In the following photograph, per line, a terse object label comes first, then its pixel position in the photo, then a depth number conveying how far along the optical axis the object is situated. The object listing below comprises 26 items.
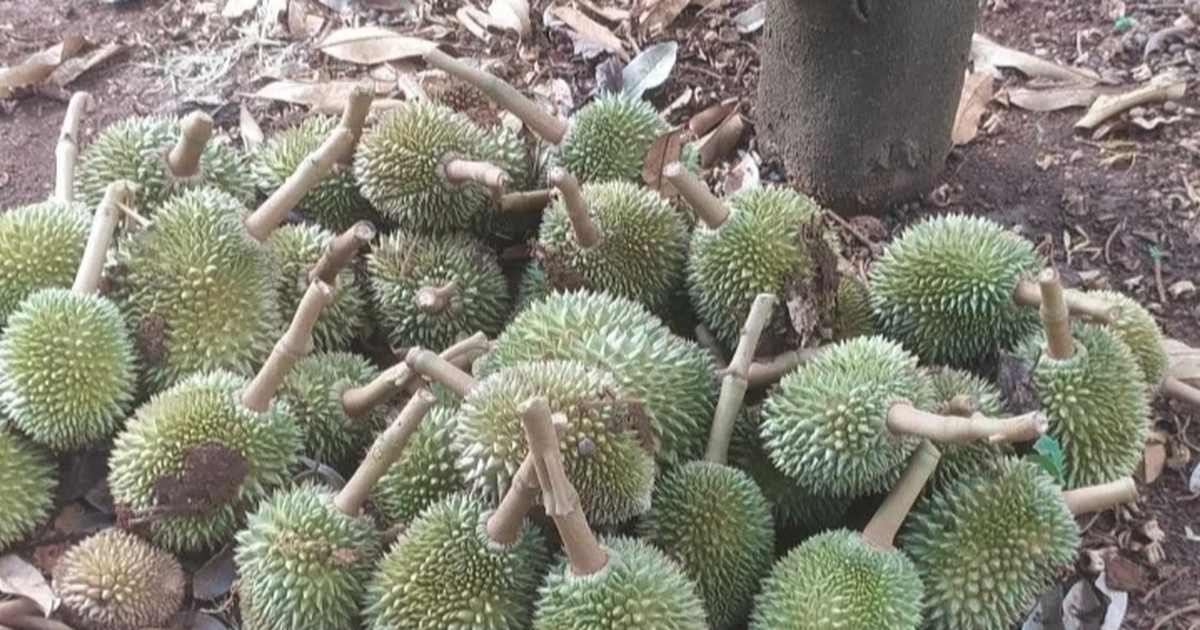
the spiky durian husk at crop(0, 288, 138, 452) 1.69
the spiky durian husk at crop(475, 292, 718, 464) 1.59
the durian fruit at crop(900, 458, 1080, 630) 1.55
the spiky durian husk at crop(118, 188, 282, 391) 1.78
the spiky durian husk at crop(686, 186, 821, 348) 1.79
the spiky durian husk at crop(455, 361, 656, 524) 1.45
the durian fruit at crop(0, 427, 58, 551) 1.72
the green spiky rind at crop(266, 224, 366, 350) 1.90
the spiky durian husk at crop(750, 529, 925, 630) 1.44
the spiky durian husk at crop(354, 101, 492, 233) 1.93
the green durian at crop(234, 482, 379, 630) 1.51
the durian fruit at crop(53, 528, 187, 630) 1.62
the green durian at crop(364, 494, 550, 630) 1.44
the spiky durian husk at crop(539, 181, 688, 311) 1.85
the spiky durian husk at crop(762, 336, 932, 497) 1.52
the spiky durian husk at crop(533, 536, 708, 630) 1.36
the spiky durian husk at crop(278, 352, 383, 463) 1.76
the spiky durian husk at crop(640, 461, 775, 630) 1.55
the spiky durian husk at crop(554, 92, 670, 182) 2.04
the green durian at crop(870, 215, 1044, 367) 1.77
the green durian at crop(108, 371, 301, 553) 1.64
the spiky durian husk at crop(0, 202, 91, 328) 1.82
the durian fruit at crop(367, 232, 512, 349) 1.91
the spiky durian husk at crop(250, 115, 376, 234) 2.04
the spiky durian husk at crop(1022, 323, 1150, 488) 1.68
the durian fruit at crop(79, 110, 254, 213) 1.93
